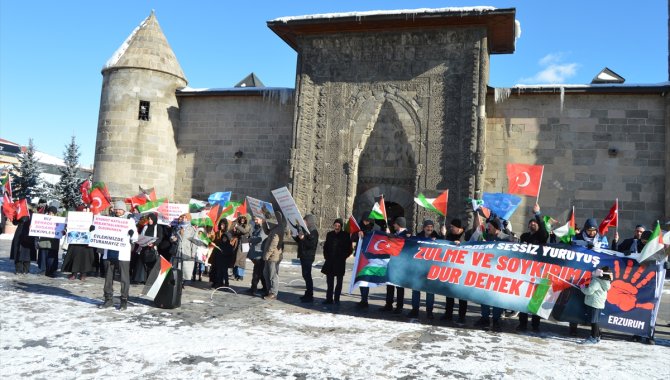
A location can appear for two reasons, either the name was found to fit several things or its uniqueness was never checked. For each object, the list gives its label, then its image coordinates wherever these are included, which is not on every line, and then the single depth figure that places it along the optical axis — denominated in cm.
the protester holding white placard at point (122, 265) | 780
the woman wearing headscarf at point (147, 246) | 897
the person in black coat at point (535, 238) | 784
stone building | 1683
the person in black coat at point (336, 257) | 932
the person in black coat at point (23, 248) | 1075
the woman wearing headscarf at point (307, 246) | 946
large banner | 734
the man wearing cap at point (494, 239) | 782
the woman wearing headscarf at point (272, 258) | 958
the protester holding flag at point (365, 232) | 902
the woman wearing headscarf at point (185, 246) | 1006
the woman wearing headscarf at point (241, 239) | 1099
